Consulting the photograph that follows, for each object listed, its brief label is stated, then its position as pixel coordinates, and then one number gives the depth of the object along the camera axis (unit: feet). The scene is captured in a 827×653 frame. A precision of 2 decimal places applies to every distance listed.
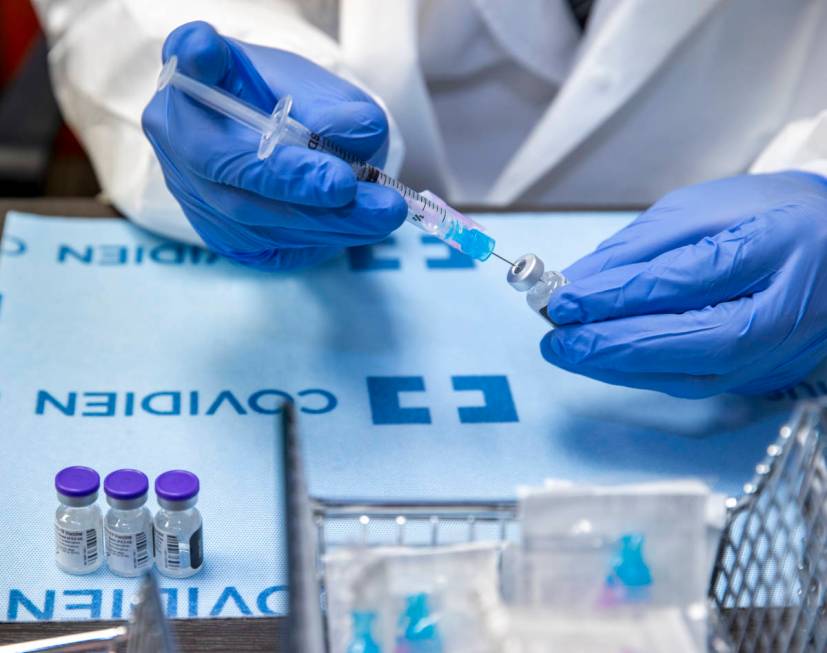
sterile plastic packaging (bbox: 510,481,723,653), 1.61
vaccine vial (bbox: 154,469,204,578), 2.22
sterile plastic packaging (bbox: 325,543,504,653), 1.62
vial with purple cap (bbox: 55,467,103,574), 2.21
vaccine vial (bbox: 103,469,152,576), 2.21
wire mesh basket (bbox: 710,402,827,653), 1.73
